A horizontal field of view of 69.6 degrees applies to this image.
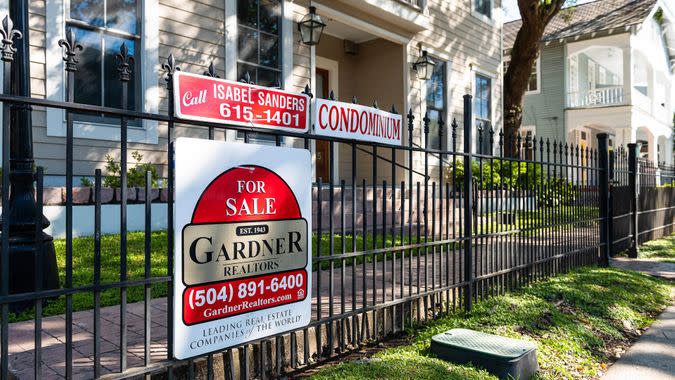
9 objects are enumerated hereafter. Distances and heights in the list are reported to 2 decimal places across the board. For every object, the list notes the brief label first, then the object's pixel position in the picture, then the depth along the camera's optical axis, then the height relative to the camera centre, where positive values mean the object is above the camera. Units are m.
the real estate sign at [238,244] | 2.49 -0.29
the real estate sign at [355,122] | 3.30 +0.51
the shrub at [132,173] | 6.19 +0.28
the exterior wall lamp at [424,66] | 11.23 +2.92
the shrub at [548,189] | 5.17 +0.02
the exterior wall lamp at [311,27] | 8.89 +3.04
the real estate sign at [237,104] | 2.55 +0.51
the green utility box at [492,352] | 3.23 -1.12
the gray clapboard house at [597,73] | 21.33 +5.82
